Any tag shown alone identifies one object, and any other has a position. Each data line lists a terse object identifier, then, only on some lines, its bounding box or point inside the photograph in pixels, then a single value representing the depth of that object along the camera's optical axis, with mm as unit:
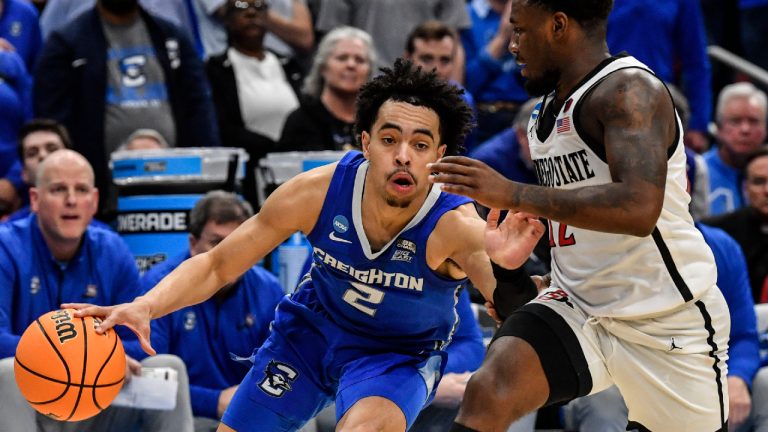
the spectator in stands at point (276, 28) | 16812
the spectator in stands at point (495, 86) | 16687
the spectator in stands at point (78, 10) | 16016
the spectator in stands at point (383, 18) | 17062
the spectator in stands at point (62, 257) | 11953
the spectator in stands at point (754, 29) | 18467
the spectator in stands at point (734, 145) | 16906
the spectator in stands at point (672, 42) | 16766
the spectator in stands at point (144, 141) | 14078
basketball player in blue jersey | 8766
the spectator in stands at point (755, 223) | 14460
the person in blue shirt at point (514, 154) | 14227
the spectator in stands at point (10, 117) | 14344
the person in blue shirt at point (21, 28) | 15680
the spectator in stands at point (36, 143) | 13859
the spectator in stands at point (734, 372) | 11820
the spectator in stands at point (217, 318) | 12250
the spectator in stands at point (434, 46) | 15727
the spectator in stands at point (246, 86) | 15508
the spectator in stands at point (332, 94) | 14469
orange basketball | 8539
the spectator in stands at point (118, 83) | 14492
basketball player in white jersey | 7234
